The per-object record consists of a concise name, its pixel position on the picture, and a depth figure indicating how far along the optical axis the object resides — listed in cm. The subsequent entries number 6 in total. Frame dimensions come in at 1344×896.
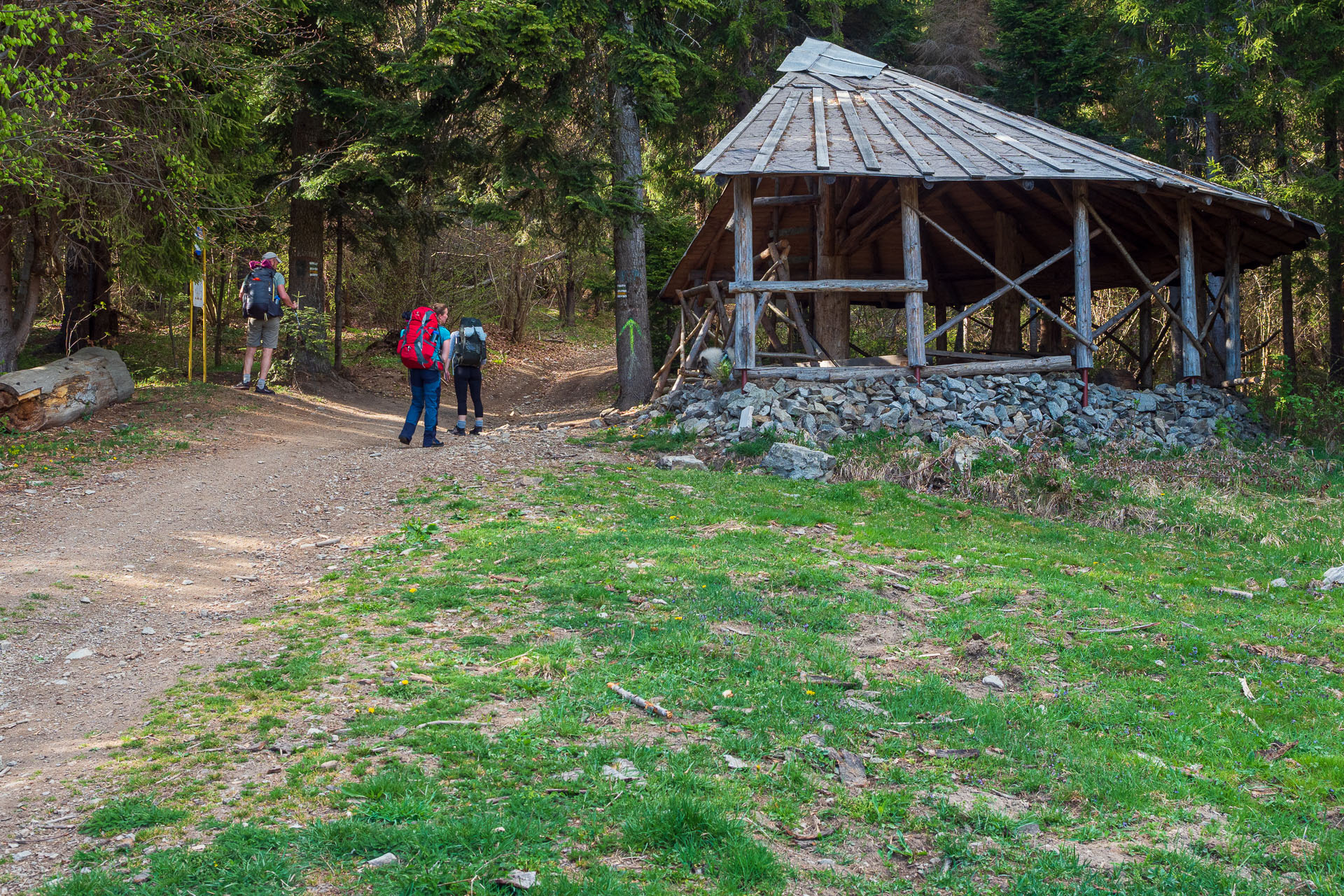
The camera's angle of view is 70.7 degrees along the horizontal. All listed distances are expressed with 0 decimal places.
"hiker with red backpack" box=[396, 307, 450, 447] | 1234
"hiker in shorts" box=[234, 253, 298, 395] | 1514
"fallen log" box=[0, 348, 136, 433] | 1222
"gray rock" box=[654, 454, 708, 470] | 1178
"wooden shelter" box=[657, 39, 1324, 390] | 1343
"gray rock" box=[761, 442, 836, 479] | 1141
